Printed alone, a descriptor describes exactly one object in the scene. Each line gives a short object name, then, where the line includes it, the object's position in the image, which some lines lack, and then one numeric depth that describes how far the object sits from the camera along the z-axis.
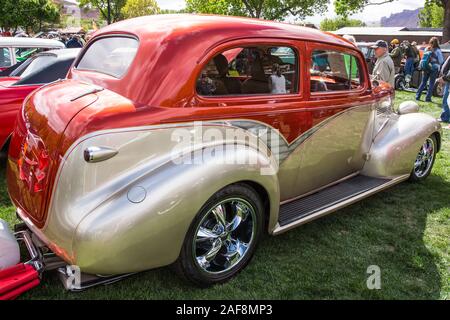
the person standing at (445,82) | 8.45
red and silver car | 2.42
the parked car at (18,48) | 6.83
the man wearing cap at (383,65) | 7.73
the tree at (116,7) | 59.64
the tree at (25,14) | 42.22
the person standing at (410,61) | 13.77
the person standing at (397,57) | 13.87
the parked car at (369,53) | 16.30
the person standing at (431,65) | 11.32
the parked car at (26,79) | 4.75
